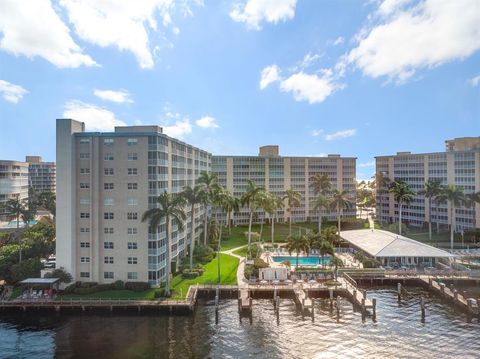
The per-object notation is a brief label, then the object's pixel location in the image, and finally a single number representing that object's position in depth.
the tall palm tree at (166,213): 62.38
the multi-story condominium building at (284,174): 141.00
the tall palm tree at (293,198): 105.57
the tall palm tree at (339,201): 102.75
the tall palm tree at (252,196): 88.44
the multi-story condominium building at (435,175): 114.44
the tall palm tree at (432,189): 105.25
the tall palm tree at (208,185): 76.87
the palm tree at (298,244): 73.50
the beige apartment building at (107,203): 66.62
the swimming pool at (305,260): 86.12
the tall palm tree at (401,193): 110.00
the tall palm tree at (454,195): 97.31
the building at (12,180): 146.25
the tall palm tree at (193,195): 74.15
